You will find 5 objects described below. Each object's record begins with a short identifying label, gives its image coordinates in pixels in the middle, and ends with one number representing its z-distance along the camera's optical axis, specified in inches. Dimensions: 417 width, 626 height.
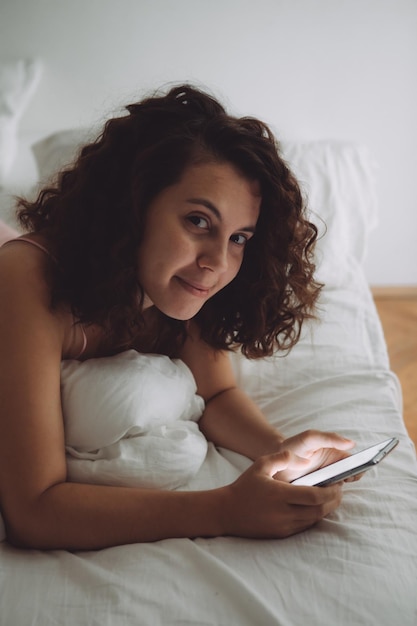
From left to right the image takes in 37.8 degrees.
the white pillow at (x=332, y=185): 61.9
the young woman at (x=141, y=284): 30.7
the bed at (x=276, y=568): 26.4
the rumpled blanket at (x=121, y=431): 33.4
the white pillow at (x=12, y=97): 67.0
